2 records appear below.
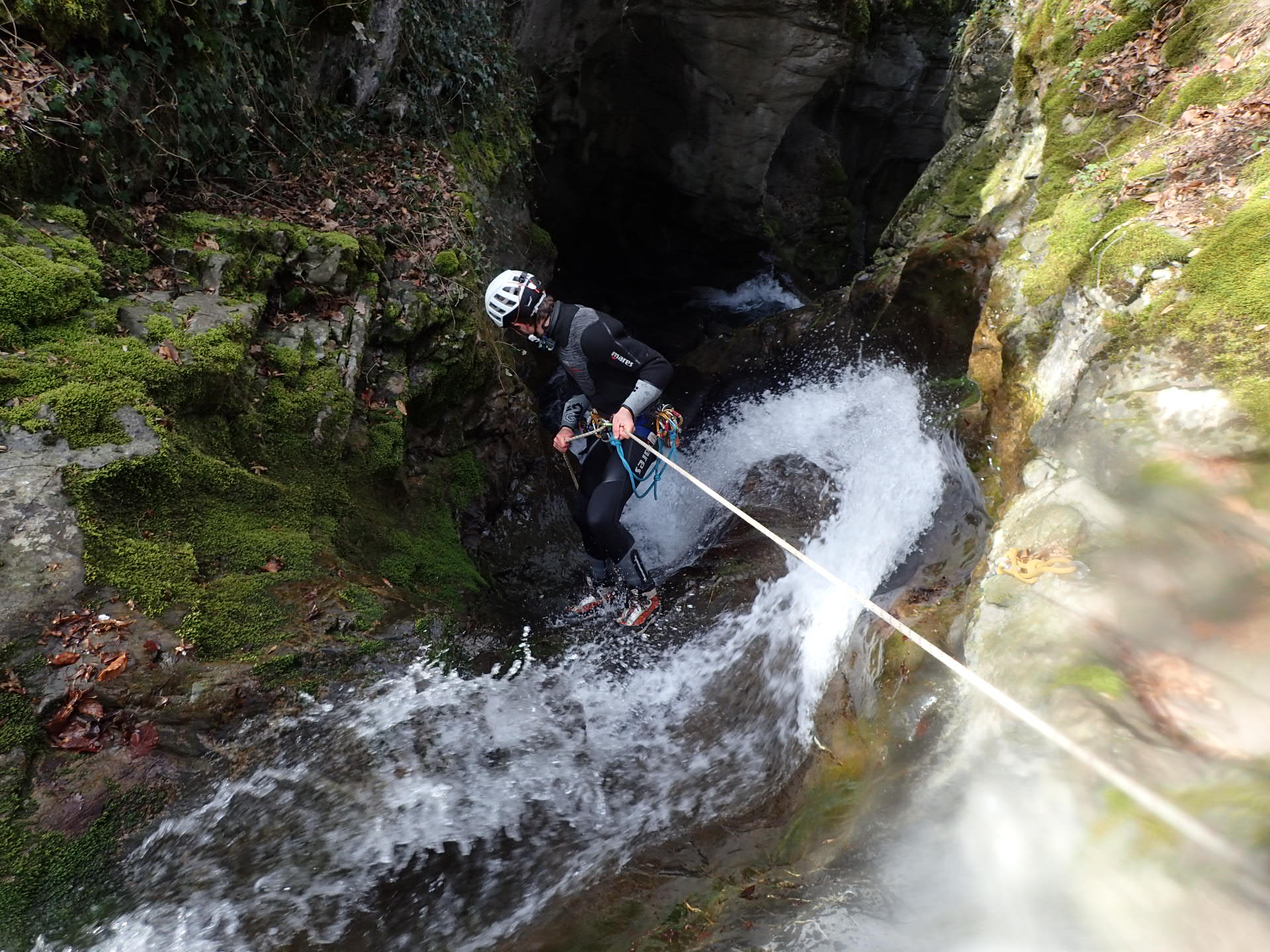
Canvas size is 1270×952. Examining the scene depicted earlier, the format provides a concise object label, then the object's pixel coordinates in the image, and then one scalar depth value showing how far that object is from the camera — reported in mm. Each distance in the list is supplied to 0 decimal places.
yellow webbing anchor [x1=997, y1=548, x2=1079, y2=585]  3771
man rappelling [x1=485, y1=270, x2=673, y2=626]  5719
